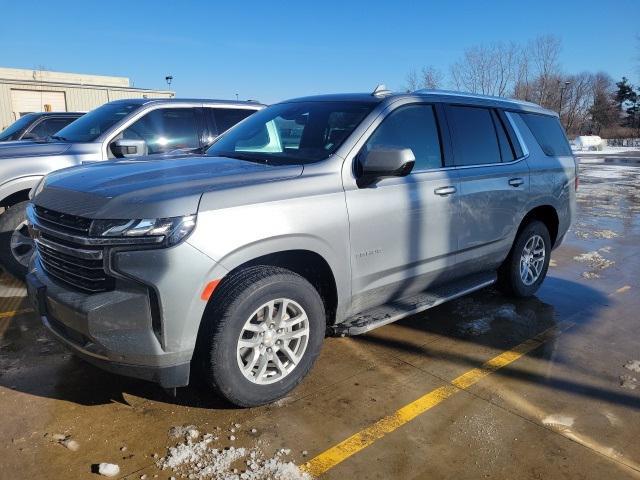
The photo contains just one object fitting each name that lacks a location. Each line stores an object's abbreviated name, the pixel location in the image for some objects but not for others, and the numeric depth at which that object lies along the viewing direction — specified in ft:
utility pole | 143.25
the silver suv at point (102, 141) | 17.02
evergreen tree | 237.25
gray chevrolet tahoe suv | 8.57
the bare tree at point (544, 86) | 126.03
